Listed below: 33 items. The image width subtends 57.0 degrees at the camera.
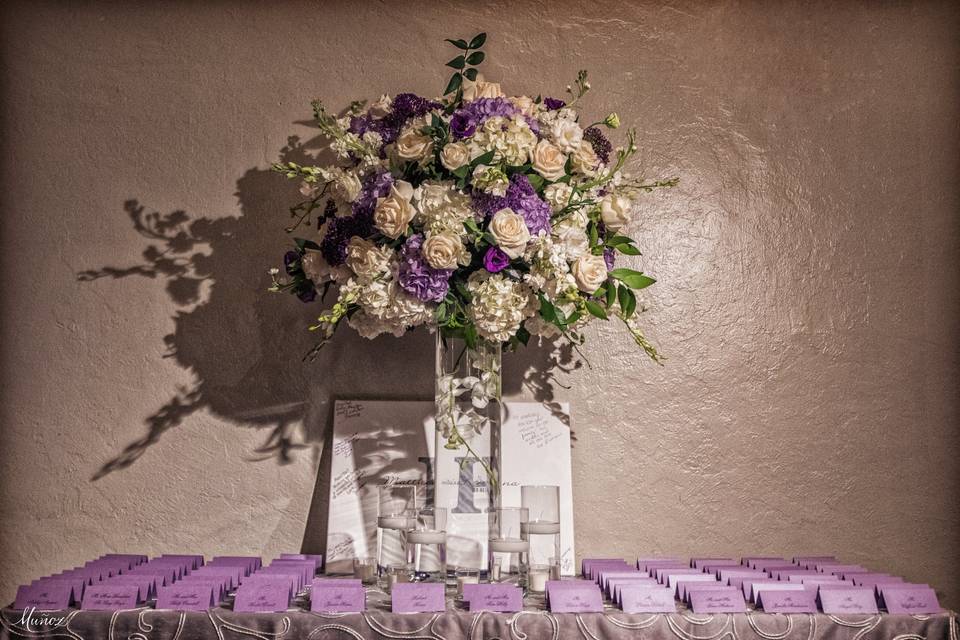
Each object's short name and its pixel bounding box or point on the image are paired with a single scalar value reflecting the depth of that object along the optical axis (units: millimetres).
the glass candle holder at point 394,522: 1531
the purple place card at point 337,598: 1380
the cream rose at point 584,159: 1524
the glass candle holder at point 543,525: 1545
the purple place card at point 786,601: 1404
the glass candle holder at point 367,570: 1655
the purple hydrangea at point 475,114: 1483
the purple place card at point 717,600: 1396
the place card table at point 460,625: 1352
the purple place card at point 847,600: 1407
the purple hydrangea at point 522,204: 1435
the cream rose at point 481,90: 1612
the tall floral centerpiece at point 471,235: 1440
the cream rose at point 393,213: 1437
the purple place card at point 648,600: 1392
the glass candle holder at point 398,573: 1506
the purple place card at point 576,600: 1389
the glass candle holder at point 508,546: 1508
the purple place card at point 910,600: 1421
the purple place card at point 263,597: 1374
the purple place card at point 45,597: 1375
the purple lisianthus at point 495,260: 1434
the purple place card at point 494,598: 1393
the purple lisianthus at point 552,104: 1626
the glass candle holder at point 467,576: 1519
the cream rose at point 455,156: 1449
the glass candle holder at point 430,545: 1517
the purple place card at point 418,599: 1388
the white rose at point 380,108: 1608
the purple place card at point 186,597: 1374
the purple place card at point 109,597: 1369
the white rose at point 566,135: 1525
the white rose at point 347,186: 1525
